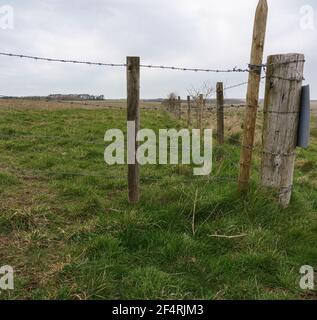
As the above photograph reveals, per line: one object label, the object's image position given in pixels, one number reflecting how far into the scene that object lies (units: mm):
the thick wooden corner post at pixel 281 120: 4465
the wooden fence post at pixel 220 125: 9281
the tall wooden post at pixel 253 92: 4348
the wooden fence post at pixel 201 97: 9693
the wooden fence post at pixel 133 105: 4387
